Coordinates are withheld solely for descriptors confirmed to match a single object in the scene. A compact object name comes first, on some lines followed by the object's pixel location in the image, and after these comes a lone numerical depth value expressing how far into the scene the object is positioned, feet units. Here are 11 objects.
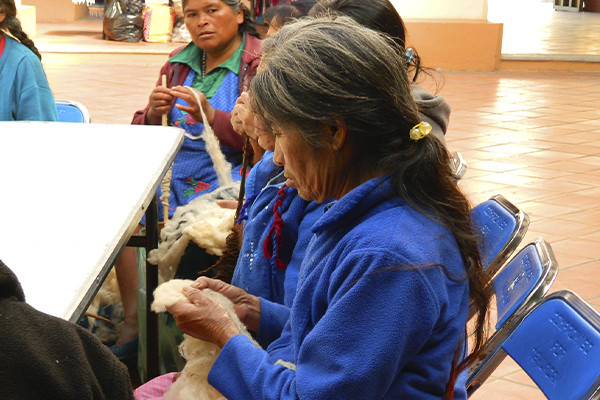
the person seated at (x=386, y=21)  6.60
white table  4.12
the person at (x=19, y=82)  8.84
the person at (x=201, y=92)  8.78
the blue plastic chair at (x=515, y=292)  4.28
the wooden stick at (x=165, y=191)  8.05
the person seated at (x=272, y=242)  5.19
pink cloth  5.20
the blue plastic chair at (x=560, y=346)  3.64
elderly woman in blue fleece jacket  3.33
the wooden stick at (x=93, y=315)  7.71
